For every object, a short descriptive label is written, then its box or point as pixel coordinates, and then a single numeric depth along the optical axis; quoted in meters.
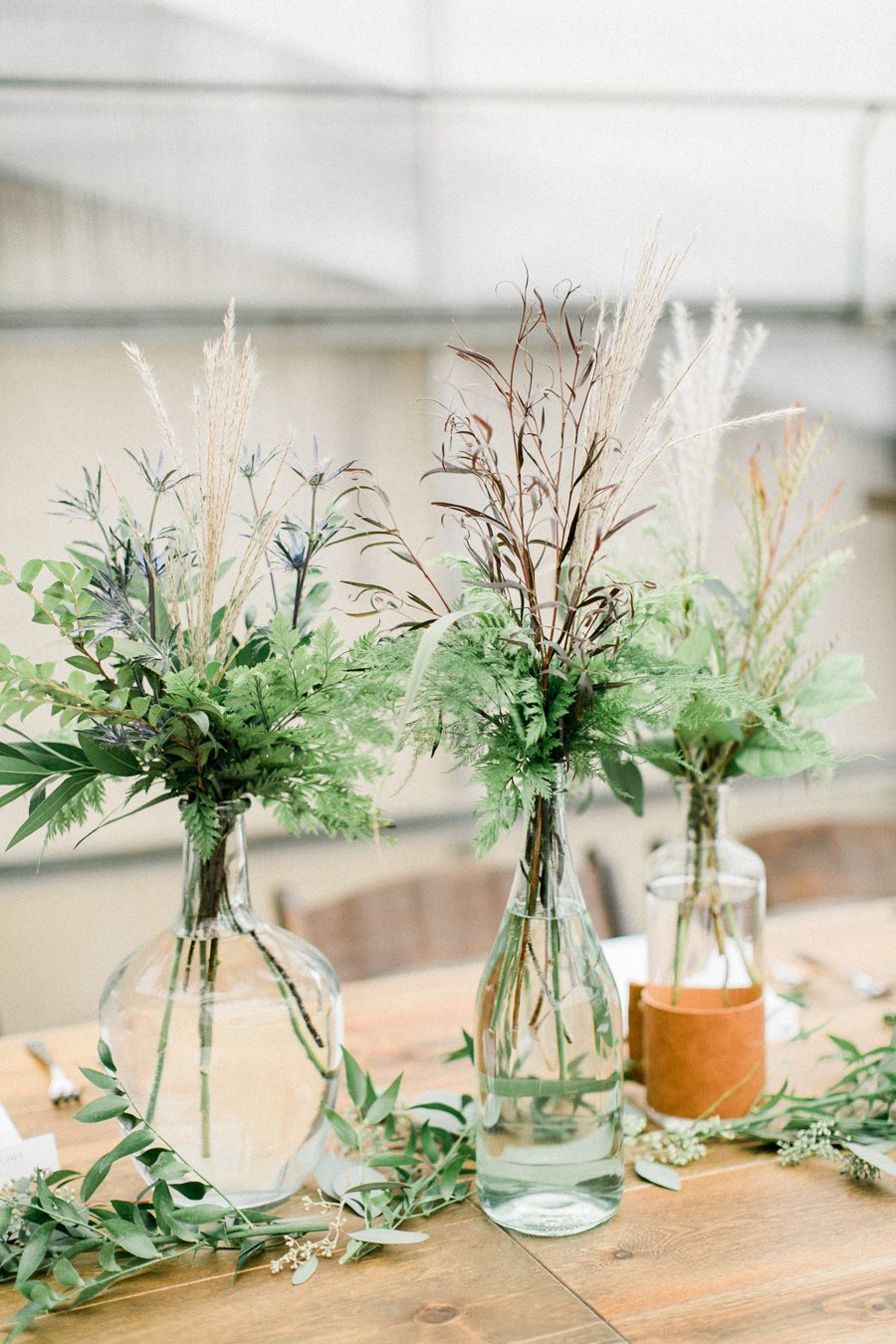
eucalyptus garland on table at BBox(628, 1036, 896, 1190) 0.98
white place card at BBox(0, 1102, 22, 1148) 0.96
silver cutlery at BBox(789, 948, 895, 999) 1.35
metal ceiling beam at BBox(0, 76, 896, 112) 2.51
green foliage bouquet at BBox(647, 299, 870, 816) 1.03
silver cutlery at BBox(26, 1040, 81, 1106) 1.16
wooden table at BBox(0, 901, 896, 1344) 0.78
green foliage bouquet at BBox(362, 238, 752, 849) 0.83
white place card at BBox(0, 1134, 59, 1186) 0.93
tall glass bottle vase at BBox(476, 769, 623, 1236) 0.87
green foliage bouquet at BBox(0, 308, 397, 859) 0.85
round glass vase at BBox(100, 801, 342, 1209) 0.88
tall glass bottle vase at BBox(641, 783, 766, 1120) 1.03
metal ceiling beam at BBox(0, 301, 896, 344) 2.54
